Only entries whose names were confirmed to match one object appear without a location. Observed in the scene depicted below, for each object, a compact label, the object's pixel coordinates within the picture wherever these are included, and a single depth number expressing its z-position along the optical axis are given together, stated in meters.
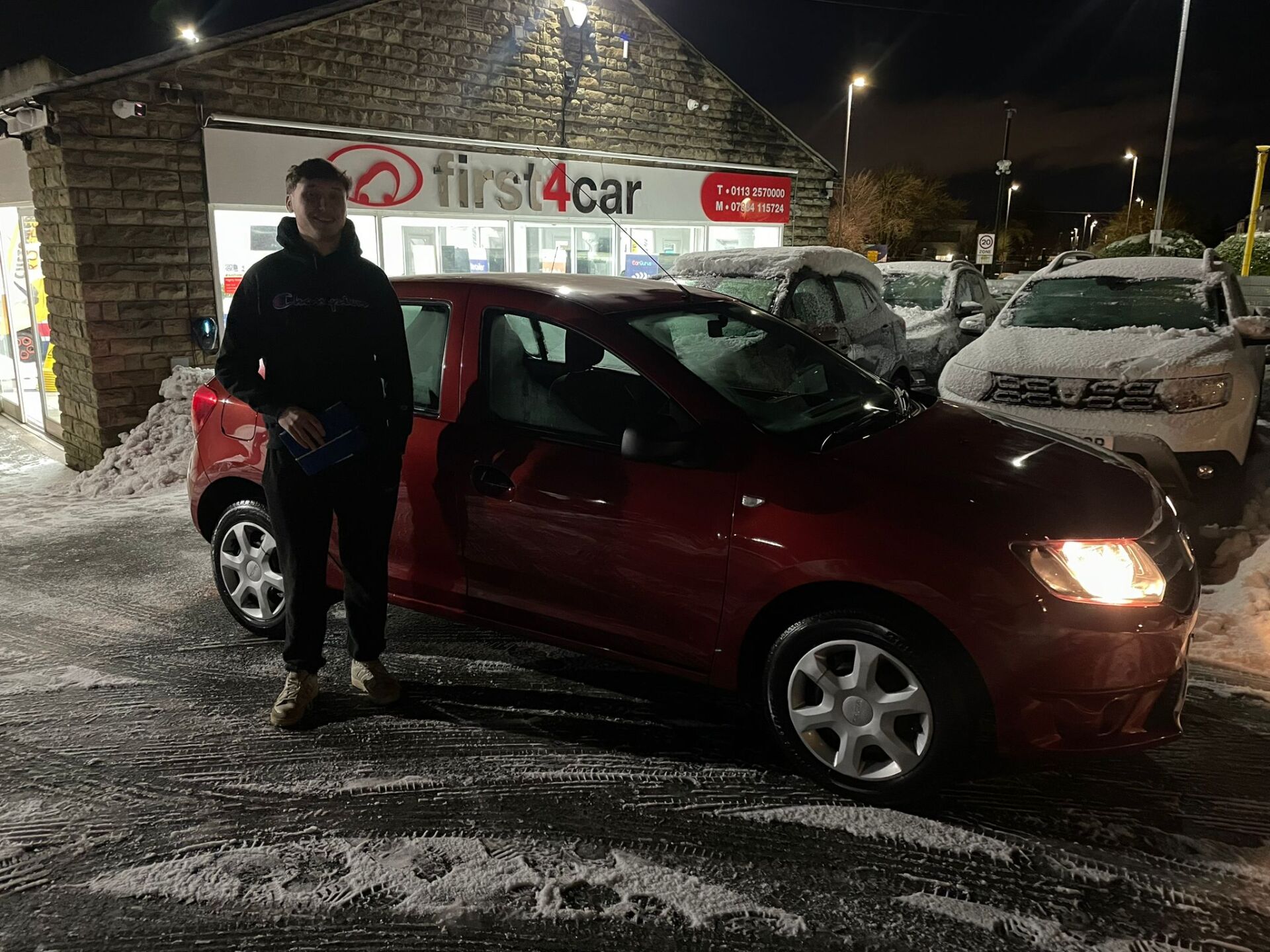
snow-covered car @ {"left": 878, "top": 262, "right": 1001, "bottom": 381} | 10.70
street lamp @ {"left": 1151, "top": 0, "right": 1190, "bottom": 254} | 23.80
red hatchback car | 2.81
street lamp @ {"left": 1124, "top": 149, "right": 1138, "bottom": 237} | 56.71
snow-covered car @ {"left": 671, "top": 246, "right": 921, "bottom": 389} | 8.47
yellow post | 22.44
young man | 3.40
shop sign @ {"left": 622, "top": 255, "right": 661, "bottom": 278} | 12.87
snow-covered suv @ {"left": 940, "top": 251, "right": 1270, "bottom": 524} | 5.81
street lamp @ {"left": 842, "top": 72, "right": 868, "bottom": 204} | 30.97
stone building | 8.57
